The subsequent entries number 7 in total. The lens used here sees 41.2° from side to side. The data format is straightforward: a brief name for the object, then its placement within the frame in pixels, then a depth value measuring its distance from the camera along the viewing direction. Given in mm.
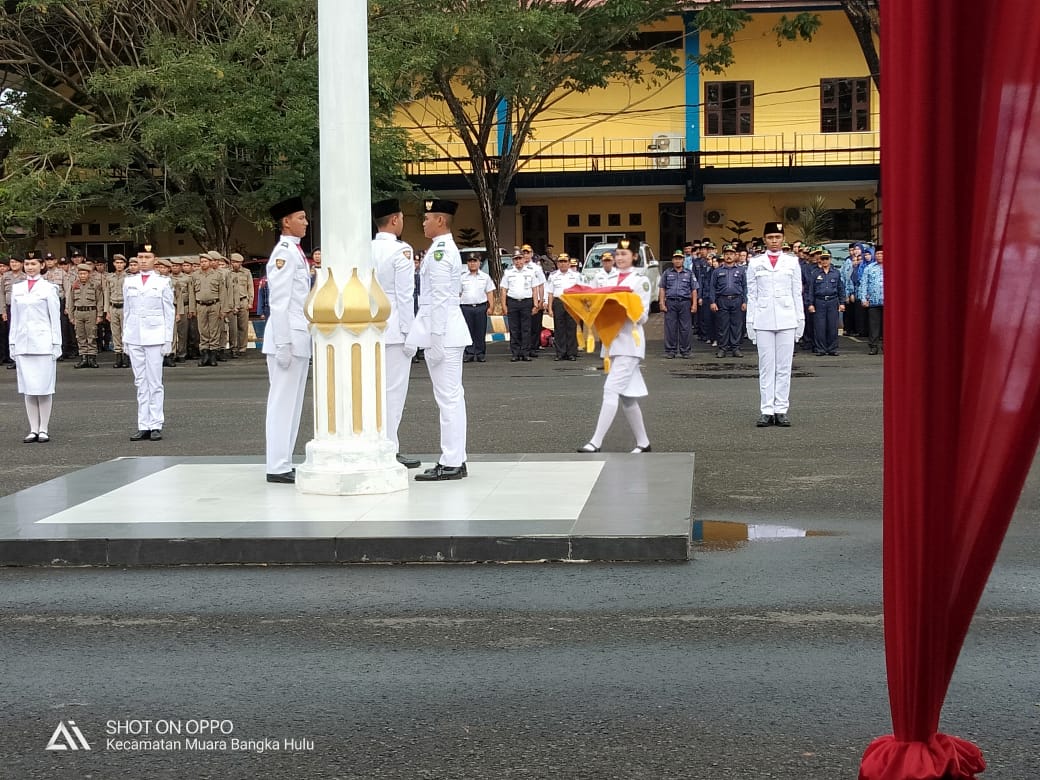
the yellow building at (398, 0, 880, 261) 45344
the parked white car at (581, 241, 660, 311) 34812
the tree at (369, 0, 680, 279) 29719
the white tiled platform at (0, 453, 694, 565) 8125
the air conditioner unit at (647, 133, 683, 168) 45875
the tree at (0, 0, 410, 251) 27328
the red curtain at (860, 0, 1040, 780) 2572
